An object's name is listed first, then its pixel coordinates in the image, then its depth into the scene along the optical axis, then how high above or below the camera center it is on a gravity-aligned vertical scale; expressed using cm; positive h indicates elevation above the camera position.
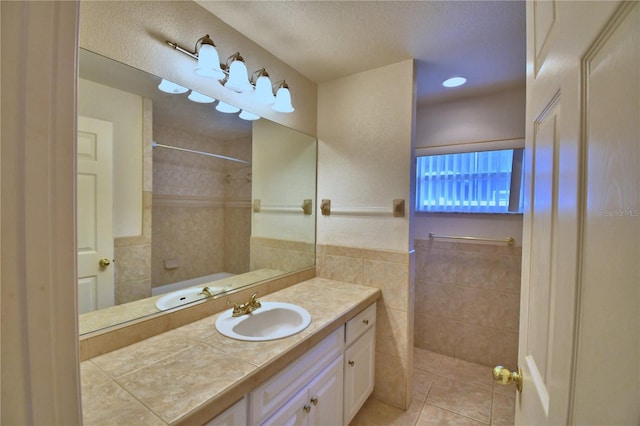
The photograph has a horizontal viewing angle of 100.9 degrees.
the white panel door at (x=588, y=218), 28 -1
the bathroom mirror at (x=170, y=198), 103 +5
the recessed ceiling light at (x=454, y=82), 198 +99
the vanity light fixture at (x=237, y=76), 125 +72
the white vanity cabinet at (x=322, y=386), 93 -80
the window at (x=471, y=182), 213 +25
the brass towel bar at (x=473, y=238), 212 -23
